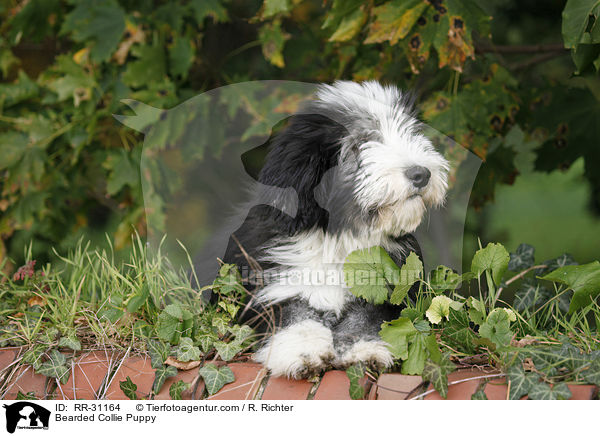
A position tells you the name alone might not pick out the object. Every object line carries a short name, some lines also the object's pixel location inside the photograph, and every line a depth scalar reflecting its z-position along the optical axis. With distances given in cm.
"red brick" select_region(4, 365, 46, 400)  209
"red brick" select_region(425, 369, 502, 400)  184
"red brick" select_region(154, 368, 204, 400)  196
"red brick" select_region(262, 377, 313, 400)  187
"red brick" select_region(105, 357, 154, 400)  201
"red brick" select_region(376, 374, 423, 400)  184
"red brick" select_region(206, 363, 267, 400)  193
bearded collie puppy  191
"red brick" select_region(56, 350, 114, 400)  206
